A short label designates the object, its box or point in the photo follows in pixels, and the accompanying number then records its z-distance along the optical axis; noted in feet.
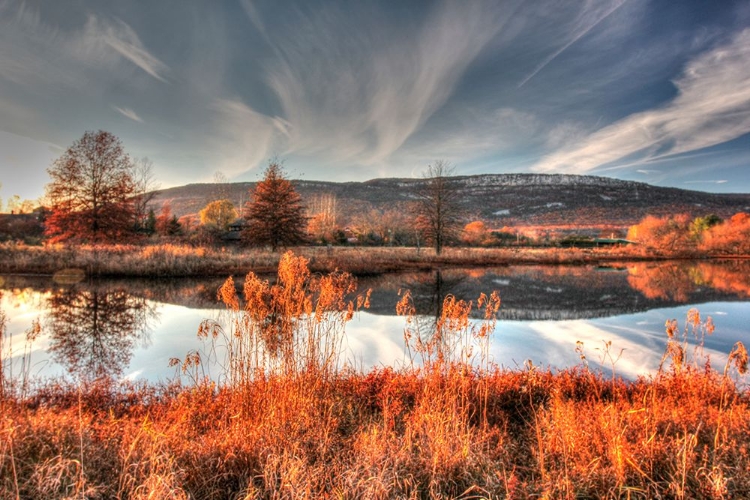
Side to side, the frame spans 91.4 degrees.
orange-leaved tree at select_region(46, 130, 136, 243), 84.17
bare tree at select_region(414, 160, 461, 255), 119.03
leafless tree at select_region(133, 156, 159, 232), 129.90
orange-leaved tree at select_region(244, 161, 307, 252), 94.89
